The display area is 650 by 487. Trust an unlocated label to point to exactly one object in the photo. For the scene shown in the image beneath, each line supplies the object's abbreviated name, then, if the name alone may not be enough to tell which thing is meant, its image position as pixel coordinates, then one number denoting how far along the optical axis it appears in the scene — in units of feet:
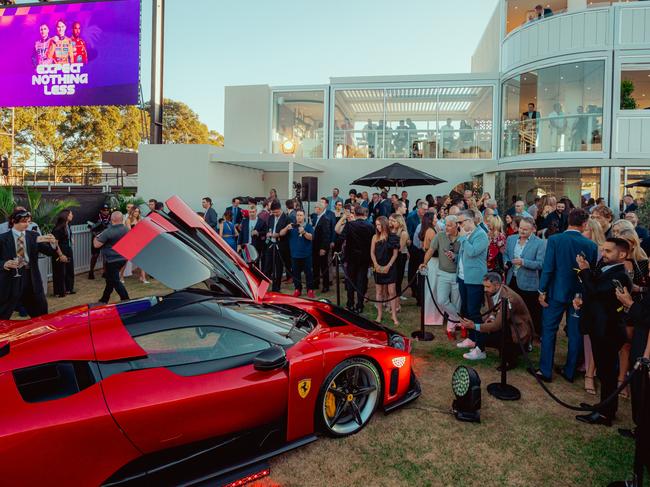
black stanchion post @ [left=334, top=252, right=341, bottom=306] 25.67
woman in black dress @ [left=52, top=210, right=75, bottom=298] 29.89
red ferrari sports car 8.17
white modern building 49.16
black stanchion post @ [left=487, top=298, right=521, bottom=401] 15.10
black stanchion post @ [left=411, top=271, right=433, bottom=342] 20.87
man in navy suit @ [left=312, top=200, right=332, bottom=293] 30.89
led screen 60.29
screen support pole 56.08
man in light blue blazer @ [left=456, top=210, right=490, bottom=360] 18.95
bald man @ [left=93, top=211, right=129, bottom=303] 25.00
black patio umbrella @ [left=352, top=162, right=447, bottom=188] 38.14
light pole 40.50
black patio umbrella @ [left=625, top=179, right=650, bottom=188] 40.70
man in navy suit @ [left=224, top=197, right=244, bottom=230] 40.52
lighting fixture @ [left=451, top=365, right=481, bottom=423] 13.37
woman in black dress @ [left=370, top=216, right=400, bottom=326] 23.21
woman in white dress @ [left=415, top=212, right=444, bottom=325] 22.91
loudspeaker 55.52
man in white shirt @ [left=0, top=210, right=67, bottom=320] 19.56
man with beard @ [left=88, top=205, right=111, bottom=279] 36.68
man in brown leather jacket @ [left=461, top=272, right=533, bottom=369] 17.43
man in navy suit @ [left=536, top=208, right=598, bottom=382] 15.60
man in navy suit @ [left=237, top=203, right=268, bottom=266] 32.96
